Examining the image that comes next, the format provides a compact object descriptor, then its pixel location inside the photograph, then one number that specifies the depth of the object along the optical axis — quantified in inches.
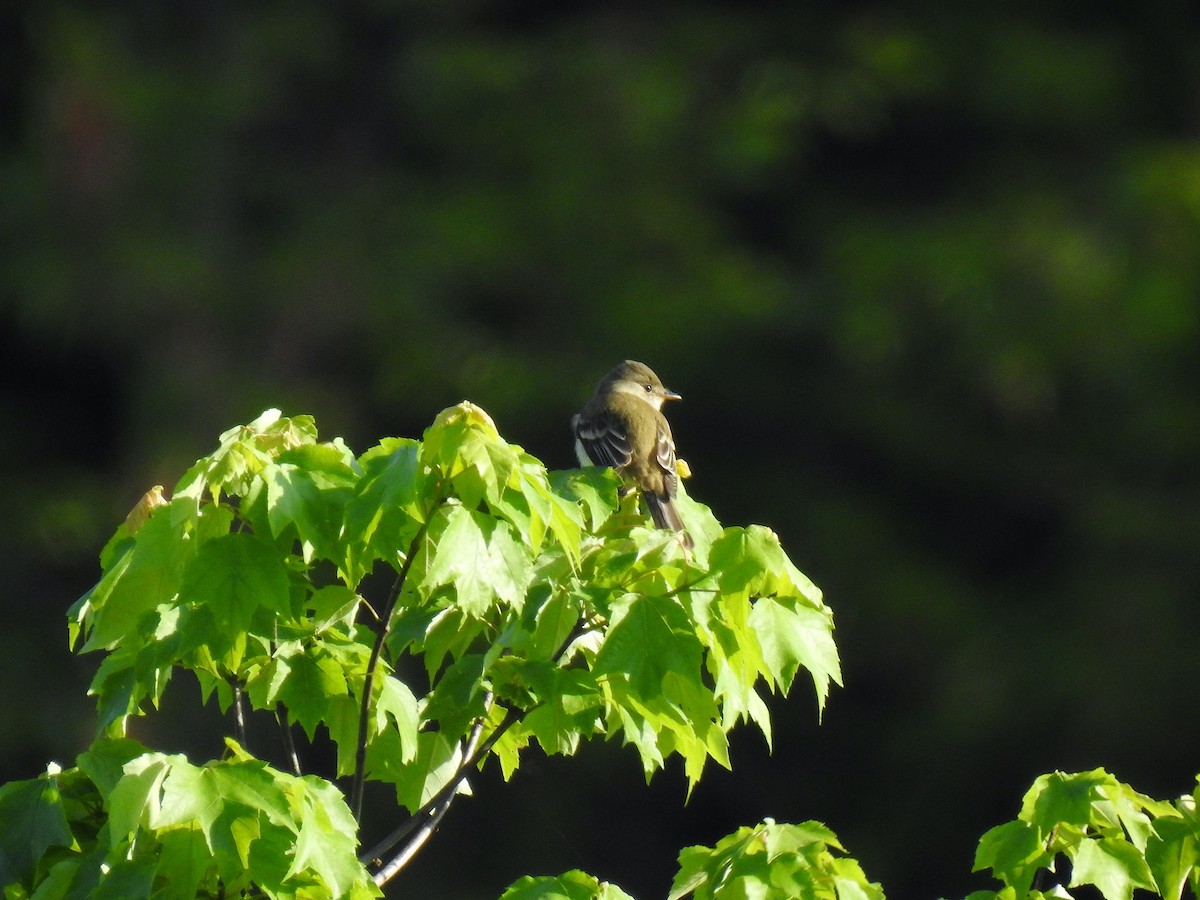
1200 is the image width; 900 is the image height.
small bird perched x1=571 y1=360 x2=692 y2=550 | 347.6
